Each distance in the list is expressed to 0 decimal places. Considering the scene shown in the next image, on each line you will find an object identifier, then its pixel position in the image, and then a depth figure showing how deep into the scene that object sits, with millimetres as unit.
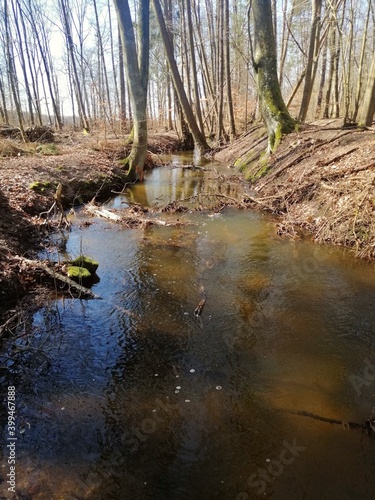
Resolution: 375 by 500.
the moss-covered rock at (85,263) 5271
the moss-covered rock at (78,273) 5039
